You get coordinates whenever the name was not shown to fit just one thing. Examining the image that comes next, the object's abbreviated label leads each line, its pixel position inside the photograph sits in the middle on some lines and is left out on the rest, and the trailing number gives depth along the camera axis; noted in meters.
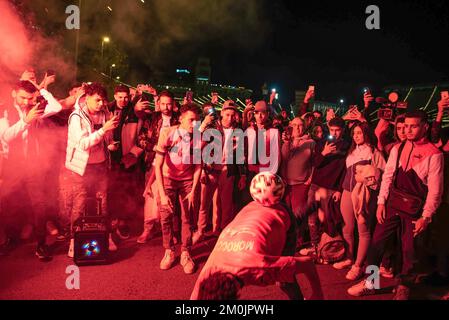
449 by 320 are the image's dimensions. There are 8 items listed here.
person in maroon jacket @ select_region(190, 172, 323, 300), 2.66
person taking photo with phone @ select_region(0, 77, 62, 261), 4.93
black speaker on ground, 4.75
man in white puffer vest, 4.84
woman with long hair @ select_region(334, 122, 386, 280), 4.68
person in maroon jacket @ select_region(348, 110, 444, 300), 4.01
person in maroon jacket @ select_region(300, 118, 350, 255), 5.36
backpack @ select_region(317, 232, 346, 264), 5.17
